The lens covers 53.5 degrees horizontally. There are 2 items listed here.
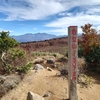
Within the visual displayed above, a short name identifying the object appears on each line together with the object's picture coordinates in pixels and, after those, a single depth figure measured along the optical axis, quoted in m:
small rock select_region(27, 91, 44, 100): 3.67
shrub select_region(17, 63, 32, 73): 4.88
